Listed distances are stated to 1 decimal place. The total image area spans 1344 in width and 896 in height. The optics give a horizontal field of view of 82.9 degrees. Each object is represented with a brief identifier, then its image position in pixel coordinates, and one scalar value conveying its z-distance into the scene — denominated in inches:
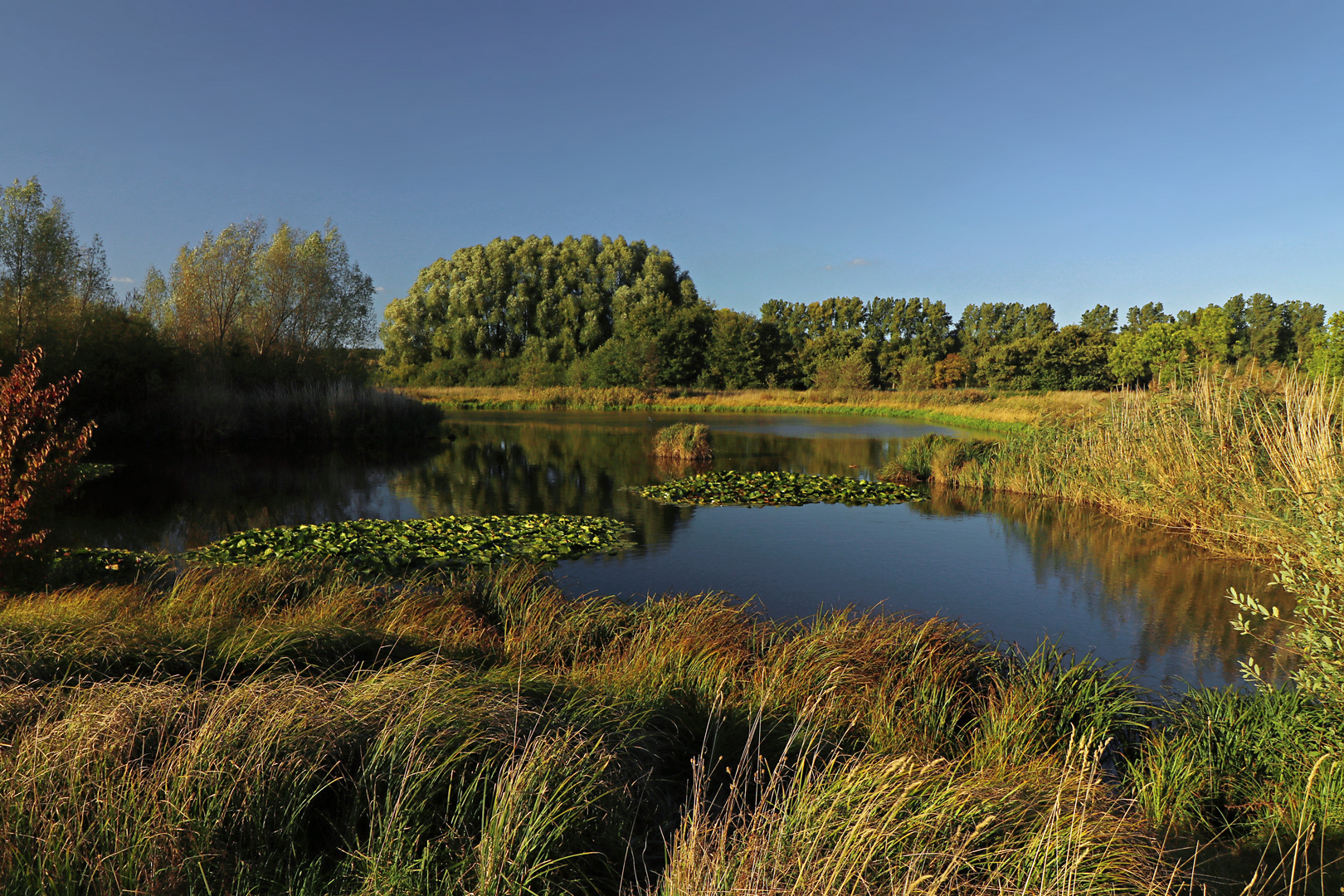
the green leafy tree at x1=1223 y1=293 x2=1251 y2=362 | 3006.9
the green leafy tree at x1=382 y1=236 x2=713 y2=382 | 2465.6
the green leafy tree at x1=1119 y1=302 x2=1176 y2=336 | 3494.1
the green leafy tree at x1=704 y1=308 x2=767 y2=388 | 2508.6
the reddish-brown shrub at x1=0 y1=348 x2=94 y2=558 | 269.7
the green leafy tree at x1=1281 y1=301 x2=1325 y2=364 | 3080.7
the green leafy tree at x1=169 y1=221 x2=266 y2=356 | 1190.3
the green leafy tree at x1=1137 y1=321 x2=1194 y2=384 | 2410.2
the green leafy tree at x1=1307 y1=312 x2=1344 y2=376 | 1286.9
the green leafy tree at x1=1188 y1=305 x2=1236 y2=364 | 2623.8
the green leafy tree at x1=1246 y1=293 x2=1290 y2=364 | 2970.0
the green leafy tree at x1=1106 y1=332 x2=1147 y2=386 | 2493.8
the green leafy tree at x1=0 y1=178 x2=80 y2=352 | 869.2
